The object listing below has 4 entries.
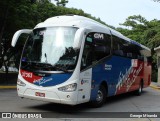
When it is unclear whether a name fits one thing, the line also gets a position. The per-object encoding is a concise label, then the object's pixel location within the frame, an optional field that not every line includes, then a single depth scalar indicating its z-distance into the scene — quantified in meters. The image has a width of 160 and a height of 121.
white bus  11.58
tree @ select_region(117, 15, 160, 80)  39.09
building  32.30
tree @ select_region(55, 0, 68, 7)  38.64
